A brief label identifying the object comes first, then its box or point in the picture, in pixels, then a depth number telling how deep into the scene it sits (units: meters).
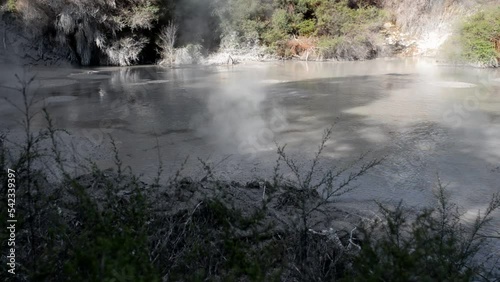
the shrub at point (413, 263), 1.75
